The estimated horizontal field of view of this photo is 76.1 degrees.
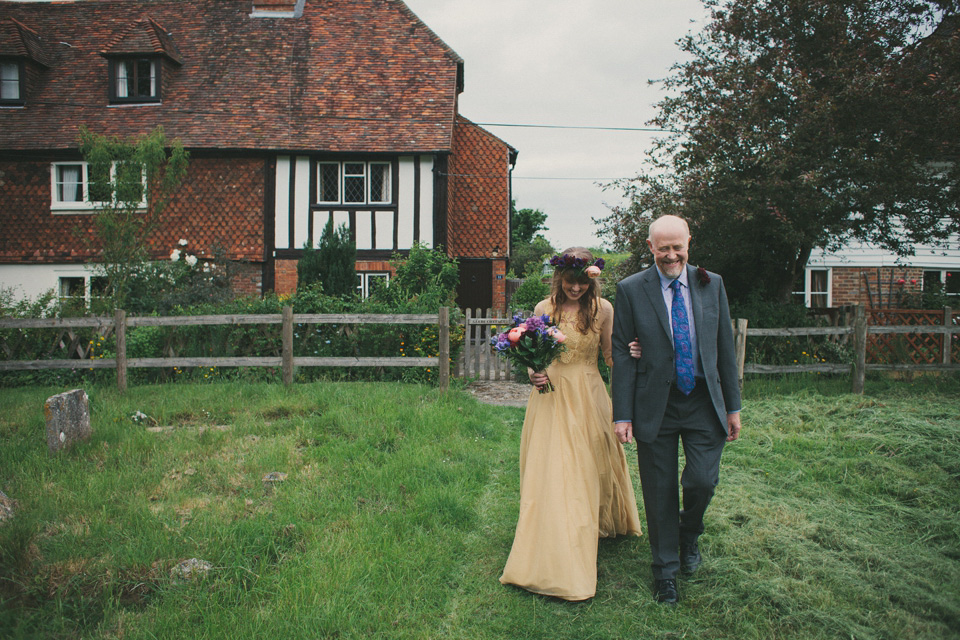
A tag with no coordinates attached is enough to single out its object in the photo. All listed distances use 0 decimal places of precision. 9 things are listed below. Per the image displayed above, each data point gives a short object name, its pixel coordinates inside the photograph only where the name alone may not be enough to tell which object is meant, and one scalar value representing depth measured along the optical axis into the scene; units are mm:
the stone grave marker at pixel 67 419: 5562
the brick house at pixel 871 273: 18469
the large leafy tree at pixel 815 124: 9195
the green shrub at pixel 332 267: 13797
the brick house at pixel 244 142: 16656
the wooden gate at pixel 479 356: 11466
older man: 3447
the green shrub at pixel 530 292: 21377
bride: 3467
